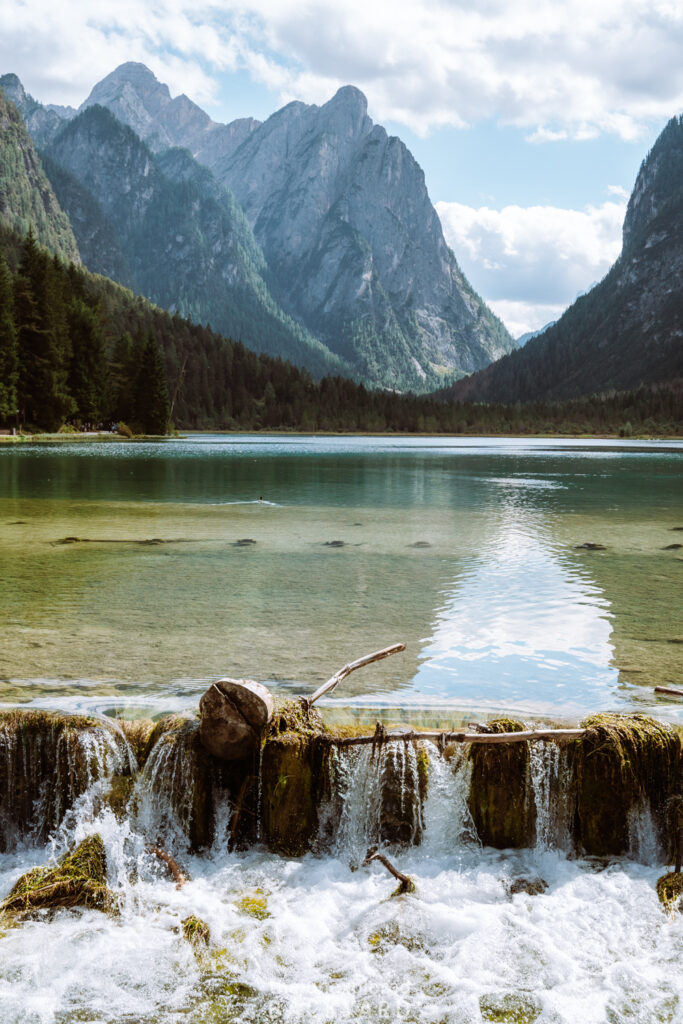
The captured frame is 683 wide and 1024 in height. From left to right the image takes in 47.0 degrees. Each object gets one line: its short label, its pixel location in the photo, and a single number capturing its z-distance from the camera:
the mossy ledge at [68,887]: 6.93
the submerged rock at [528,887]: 7.31
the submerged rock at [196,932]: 6.48
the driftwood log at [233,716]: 8.02
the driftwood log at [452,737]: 7.94
